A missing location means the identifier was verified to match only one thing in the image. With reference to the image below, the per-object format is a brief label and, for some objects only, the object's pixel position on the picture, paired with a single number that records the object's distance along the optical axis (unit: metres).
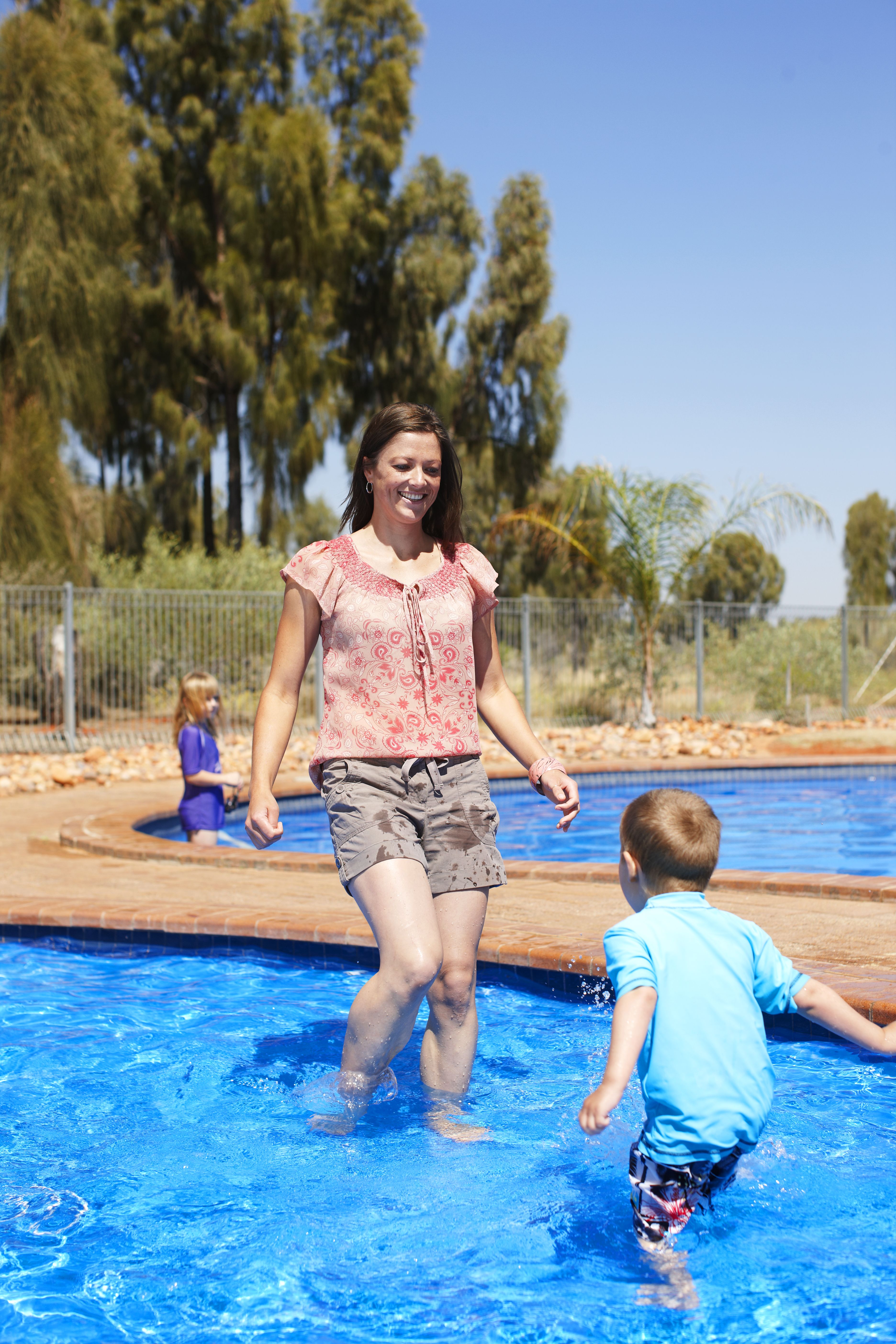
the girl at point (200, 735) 6.99
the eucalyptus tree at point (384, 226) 26.86
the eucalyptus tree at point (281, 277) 24.12
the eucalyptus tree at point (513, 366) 29.78
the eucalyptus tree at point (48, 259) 17.66
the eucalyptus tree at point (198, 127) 24.77
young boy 2.31
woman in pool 2.92
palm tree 18.89
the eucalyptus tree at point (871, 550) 40.97
